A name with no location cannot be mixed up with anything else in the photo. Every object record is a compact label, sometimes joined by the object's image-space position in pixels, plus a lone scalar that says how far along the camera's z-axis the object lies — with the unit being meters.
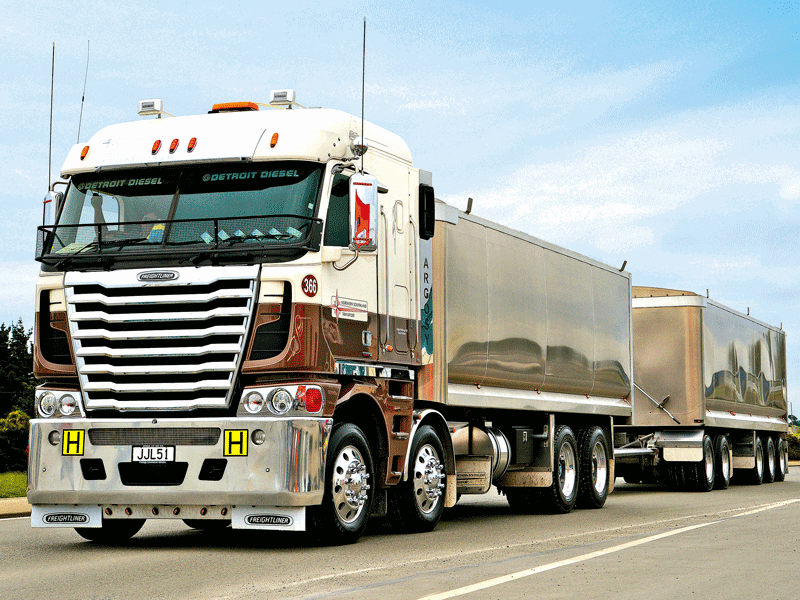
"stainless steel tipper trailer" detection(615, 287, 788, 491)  23.73
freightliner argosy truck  10.26
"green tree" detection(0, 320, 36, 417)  54.25
